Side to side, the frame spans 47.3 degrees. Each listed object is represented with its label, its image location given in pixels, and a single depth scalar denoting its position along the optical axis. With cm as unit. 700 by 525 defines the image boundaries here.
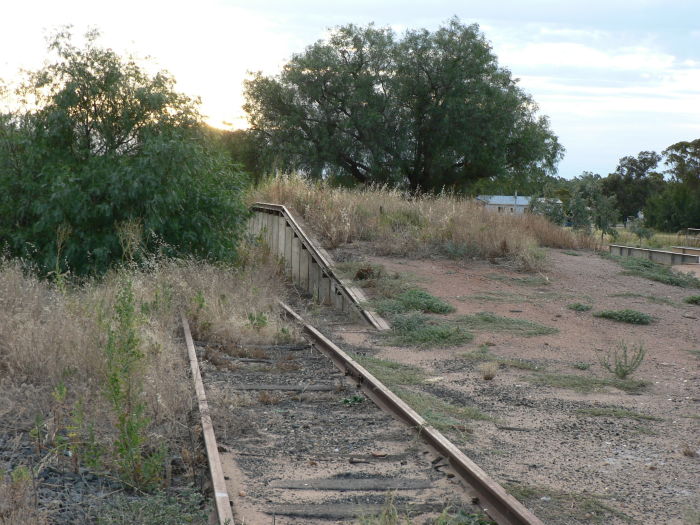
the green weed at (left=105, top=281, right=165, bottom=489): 518
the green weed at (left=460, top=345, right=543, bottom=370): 962
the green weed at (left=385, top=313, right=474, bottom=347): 1114
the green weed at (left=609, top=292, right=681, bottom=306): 1441
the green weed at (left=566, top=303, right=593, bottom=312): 1355
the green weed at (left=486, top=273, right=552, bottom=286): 1585
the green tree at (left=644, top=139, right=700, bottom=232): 5172
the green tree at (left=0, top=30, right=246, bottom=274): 1429
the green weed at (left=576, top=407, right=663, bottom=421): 738
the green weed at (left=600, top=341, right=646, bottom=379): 902
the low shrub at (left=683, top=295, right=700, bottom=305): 1454
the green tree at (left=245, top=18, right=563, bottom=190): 3484
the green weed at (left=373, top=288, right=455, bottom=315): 1301
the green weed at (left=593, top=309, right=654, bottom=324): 1266
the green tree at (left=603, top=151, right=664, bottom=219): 7831
